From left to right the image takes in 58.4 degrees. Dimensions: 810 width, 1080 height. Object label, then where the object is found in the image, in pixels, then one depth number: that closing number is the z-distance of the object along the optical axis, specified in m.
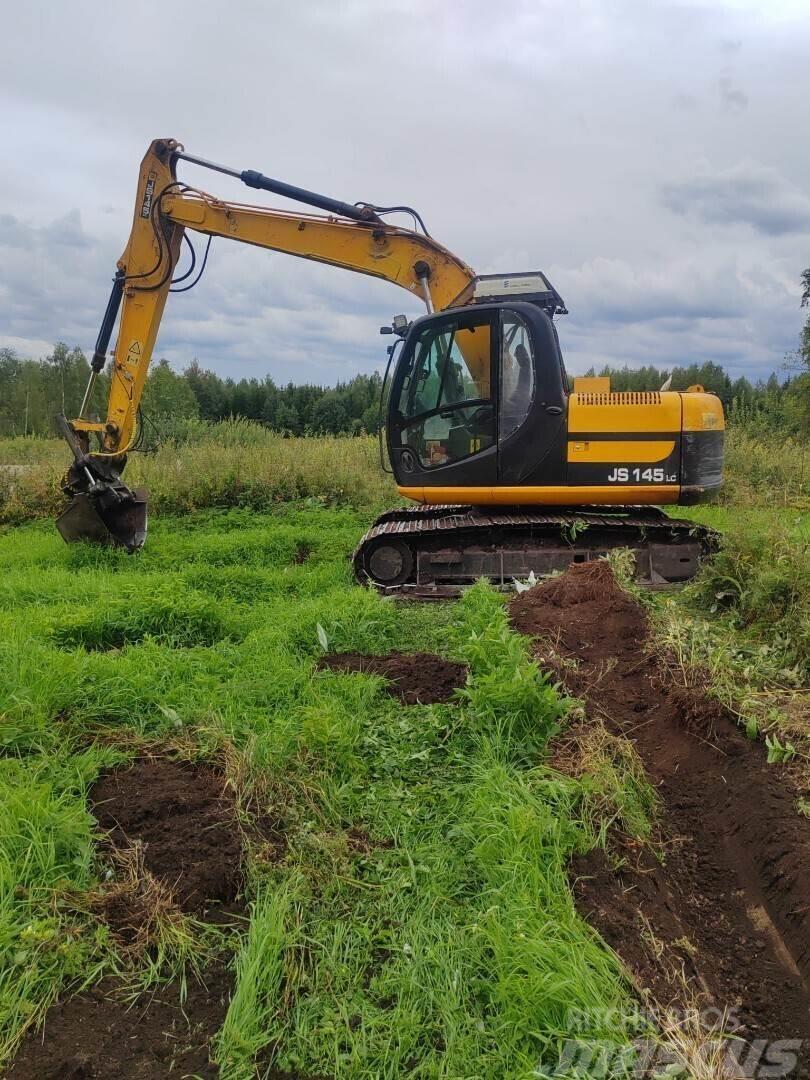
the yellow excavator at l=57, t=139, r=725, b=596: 6.81
